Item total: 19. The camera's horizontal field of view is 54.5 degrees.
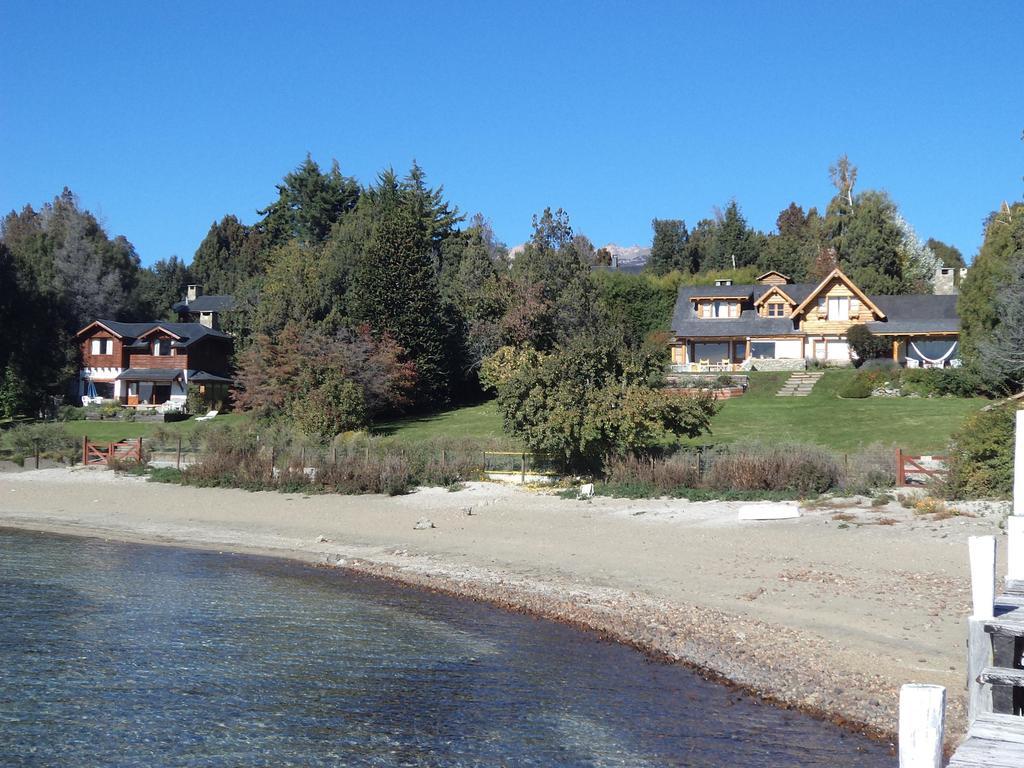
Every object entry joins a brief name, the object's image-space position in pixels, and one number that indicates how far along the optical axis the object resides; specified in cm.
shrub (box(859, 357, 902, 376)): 5451
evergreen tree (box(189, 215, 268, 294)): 10060
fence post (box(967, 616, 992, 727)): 873
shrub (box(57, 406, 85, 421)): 5925
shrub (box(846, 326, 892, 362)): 5975
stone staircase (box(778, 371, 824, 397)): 5212
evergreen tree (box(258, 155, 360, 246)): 8906
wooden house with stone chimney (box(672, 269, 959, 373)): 6044
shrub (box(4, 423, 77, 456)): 4156
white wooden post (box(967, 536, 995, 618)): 884
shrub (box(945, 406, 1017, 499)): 2320
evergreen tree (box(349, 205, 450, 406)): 5262
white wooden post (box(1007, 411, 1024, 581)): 1013
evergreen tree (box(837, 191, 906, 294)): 7631
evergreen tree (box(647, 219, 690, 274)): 9975
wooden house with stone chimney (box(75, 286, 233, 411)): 6638
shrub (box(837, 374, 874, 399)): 4906
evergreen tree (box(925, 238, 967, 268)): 11138
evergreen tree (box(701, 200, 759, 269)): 9588
